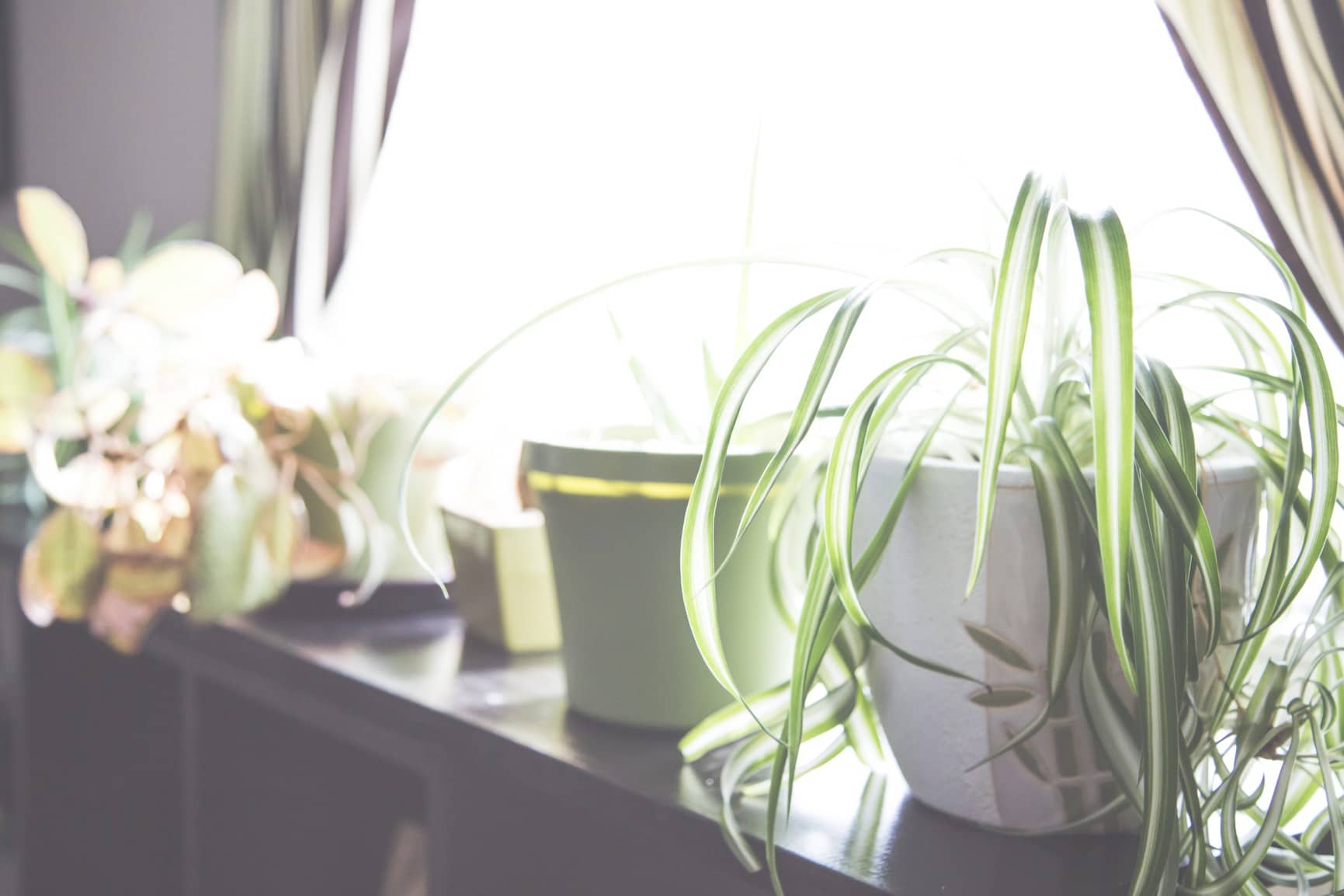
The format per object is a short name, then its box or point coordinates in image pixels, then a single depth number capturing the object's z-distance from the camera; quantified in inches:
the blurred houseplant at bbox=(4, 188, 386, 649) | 33.8
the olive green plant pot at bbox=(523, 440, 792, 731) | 25.0
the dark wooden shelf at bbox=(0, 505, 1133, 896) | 20.9
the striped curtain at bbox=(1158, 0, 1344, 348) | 24.2
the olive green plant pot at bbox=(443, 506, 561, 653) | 32.6
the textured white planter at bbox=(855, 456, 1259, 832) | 19.2
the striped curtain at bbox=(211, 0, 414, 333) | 55.3
